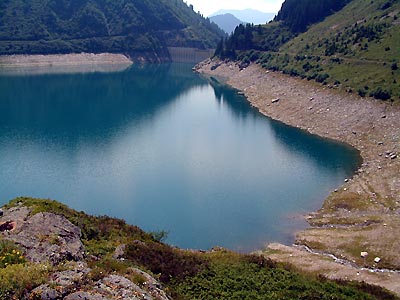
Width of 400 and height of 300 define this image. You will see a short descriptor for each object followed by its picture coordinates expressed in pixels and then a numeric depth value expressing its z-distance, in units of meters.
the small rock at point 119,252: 22.64
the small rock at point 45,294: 14.59
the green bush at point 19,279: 14.82
